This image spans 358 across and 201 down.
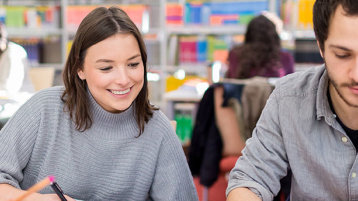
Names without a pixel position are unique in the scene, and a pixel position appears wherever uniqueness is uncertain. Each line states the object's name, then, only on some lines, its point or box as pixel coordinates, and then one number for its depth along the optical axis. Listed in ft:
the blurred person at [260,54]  10.18
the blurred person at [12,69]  10.36
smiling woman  4.24
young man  3.66
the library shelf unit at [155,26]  15.29
